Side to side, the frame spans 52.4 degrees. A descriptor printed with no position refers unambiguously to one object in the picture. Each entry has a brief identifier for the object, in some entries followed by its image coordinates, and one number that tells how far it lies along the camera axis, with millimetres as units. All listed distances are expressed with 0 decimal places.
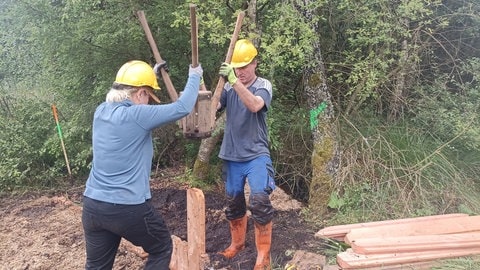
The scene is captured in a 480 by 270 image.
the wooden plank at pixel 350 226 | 4500
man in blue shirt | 3271
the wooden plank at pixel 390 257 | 3872
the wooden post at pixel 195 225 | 4094
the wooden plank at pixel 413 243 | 4035
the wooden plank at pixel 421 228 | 4328
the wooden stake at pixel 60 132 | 6633
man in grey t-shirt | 4219
